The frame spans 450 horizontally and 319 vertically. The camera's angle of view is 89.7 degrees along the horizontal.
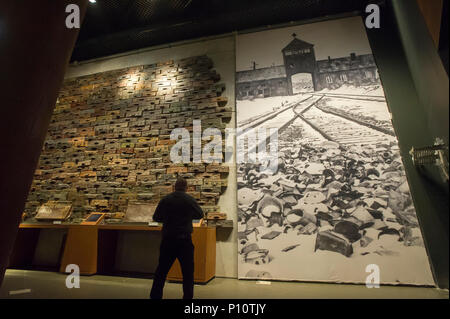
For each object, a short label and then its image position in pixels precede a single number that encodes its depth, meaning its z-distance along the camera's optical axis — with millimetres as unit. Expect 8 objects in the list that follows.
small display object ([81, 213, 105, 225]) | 3695
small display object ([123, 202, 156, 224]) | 3811
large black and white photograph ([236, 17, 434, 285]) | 3074
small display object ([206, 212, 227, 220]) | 3646
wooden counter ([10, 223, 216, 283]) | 3074
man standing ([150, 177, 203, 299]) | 2148
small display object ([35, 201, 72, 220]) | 4242
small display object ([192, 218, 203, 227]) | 3250
